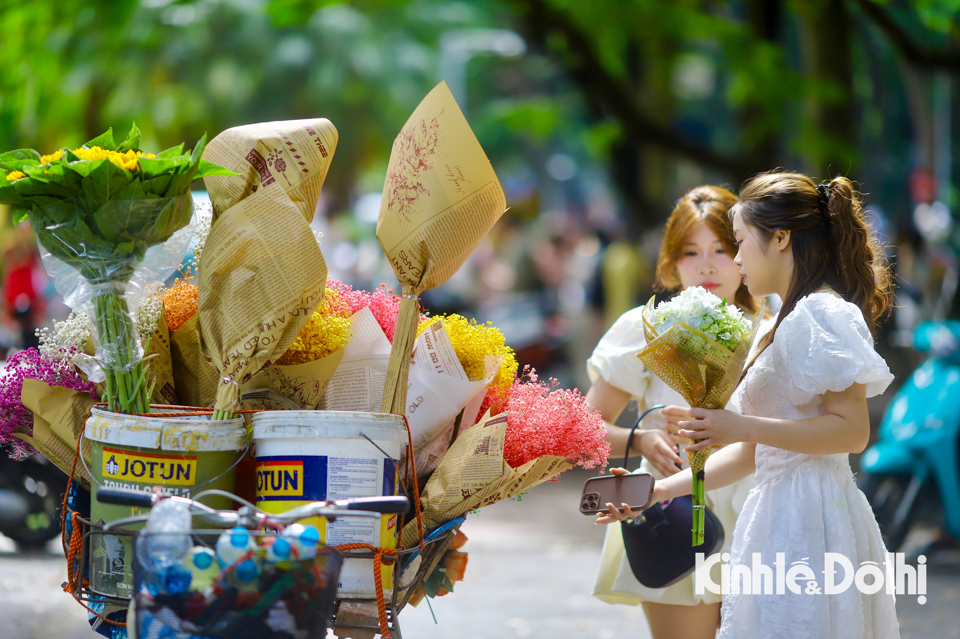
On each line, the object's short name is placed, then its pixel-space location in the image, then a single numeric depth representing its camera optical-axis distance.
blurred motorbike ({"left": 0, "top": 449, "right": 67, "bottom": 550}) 10.73
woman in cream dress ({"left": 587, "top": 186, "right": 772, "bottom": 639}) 5.95
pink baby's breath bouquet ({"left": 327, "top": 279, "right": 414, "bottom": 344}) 5.04
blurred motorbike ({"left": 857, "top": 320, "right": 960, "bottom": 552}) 10.89
